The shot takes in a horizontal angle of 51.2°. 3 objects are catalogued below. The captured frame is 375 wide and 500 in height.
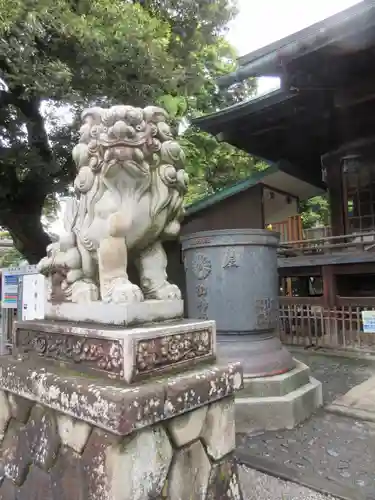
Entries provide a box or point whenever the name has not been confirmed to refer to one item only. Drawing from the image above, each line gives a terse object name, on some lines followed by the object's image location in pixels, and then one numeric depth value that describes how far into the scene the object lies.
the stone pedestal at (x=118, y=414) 1.52
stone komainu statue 1.85
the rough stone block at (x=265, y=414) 3.41
